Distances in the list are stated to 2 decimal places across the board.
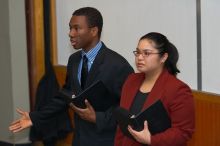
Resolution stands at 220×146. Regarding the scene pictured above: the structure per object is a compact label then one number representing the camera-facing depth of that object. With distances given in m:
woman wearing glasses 4.98
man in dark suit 5.54
